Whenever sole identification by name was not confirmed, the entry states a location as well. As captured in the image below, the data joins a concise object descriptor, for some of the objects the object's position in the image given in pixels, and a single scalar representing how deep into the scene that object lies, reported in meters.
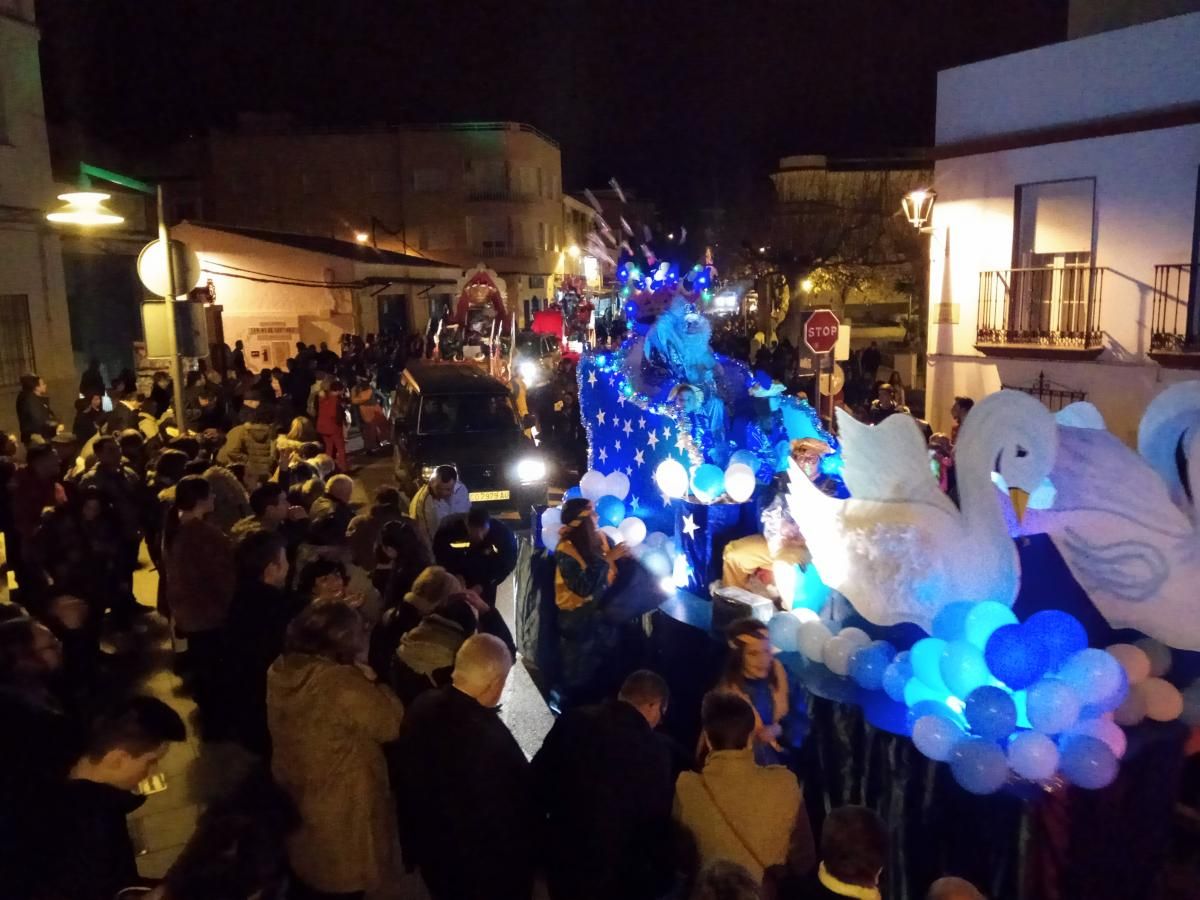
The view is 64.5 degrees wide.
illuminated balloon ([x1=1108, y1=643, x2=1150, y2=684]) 4.46
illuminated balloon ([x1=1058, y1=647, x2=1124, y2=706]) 4.04
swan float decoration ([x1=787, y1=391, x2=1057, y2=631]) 4.67
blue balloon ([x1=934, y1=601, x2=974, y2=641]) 4.52
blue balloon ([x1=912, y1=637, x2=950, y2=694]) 4.53
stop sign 11.22
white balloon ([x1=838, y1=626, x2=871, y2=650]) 5.04
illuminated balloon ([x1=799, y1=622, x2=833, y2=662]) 5.25
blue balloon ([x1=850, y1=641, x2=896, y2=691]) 4.84
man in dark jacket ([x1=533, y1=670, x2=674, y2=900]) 3.51
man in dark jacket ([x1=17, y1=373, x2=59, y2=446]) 11.34
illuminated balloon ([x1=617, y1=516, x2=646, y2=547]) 7.23
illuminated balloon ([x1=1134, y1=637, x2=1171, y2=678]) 4.65
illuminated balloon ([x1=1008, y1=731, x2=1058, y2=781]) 4.04
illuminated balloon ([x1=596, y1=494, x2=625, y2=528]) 7.68
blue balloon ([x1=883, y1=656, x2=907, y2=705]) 4.73
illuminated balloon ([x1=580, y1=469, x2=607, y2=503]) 7.82
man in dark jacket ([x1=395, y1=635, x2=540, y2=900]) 3.53
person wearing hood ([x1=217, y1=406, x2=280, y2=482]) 10.16
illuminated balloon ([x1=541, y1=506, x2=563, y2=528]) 7.23
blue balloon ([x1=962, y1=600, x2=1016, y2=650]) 4.39
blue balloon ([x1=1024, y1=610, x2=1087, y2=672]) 4.17
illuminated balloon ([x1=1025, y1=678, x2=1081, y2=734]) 4.04
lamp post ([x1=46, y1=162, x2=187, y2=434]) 8.29
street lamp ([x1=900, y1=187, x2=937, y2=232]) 15.38
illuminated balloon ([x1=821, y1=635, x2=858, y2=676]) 5.04
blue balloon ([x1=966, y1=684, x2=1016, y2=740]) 4.11
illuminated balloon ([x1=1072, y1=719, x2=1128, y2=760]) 4.13
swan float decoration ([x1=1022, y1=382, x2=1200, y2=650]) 4.61
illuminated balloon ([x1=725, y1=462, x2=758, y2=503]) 6.73
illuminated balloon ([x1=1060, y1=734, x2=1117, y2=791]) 4.00
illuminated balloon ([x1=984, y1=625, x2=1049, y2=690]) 4.17
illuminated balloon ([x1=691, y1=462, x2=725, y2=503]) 6.79
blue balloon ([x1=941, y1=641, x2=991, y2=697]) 4.35
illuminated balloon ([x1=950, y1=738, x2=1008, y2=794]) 4.05
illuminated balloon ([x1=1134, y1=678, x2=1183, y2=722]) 4.43
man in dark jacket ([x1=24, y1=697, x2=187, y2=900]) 2.95
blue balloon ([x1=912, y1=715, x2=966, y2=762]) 4.18
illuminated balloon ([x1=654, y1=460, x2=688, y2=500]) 7.00
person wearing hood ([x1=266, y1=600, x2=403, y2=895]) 3.69
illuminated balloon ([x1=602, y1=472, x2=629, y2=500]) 7.83
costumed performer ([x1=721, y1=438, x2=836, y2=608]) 6.12
